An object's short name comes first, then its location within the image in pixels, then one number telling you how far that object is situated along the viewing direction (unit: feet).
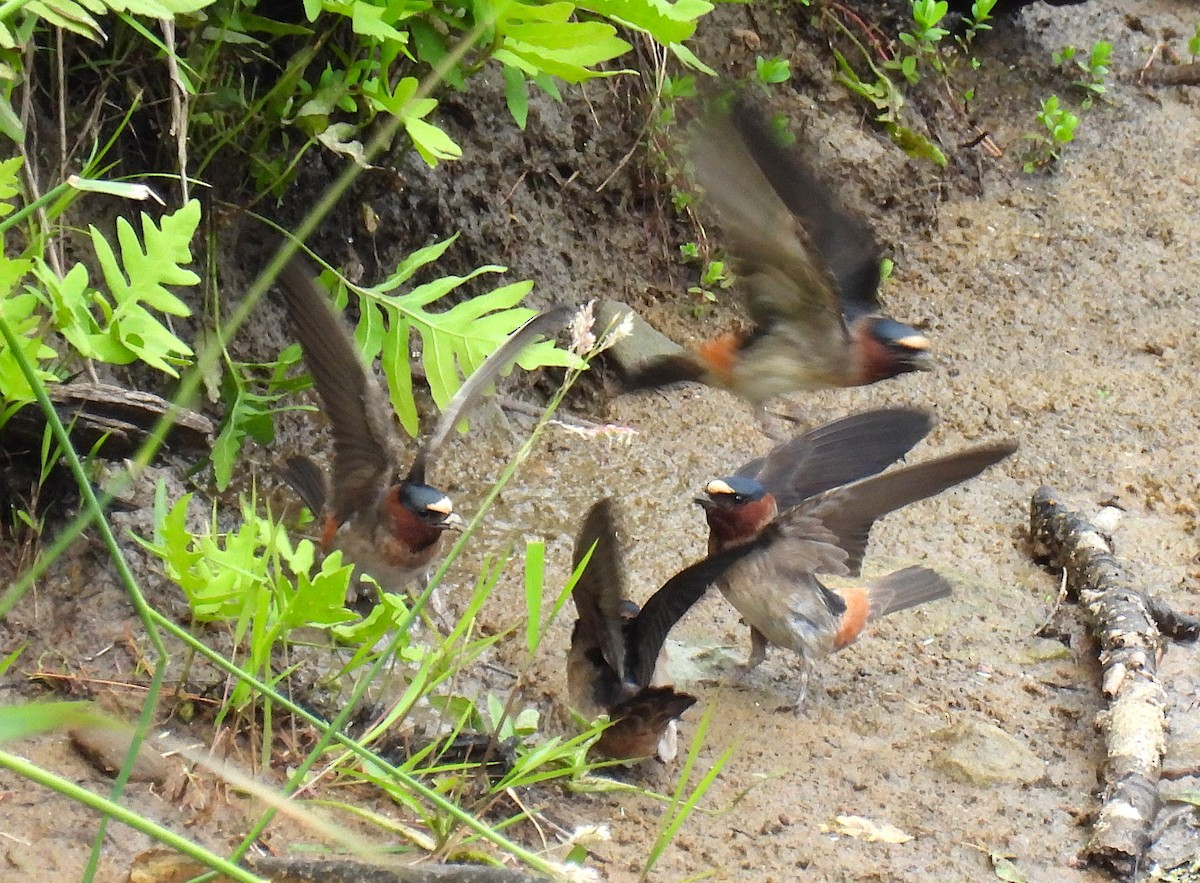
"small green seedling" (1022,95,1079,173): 50.72
